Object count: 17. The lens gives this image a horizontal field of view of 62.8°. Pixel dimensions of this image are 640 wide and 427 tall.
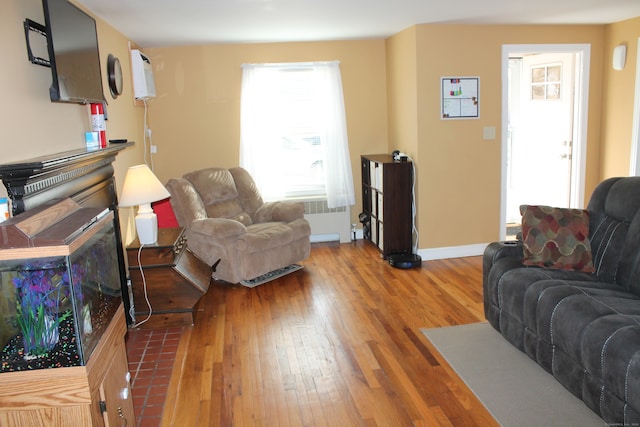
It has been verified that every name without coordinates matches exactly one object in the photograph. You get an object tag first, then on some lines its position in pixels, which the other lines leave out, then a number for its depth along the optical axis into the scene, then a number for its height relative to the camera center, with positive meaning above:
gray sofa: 2.22 -0.94
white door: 5.51 -0.12
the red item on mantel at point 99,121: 3.20 +0.11
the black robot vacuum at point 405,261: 4.90 -1.26
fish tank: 1.58 -0.48
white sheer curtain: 5.55 +0.06
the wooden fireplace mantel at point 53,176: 2.07 -0.16
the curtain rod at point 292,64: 5.56 +0.69
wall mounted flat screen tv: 2.55 +0.46
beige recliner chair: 4.42 -0.82
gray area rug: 2.45 -1.36
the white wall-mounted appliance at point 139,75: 4.78 +0.57
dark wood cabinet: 5.04 -0.75
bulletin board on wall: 4.91 +0.24
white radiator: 5.90 -1.01
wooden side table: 3.70 -1.05
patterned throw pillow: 3.17 -0.73
